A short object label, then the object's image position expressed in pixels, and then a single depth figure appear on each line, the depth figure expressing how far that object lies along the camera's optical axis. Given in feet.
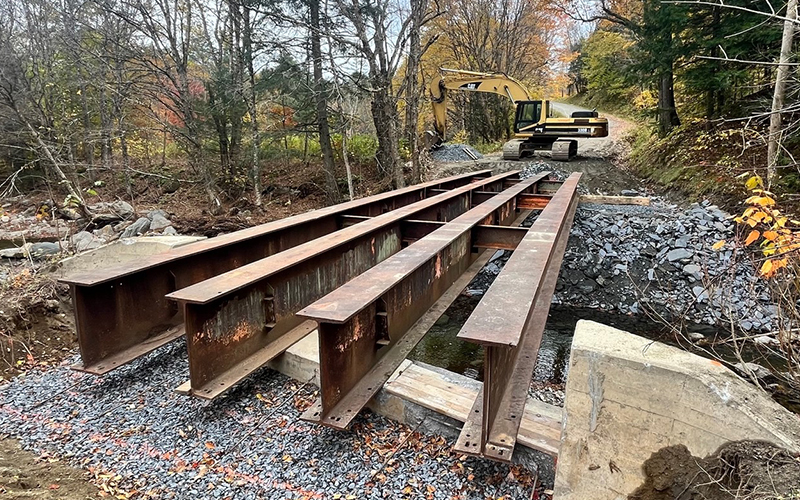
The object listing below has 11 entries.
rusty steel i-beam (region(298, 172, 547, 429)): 8.14
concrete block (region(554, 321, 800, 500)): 6.39
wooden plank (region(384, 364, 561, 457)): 8.21
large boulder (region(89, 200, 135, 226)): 41.78
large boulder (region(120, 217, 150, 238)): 36.79
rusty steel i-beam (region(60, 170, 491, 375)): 9.93
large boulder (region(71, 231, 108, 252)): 32.24
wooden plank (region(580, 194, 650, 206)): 30.01
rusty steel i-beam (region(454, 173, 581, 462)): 6.91
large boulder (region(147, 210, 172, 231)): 38.11
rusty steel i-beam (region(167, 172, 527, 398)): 9.02
